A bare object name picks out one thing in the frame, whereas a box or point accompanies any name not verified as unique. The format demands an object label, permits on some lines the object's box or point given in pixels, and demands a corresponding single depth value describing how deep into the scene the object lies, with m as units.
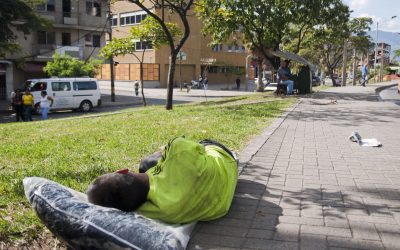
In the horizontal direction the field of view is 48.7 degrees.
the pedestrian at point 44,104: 18.92
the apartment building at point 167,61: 50.69
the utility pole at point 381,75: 53.09
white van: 22.69
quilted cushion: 2.99
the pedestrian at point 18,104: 19.35
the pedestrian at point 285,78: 20.84
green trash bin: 21.69
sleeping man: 3.44
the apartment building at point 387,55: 96.84
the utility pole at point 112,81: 29.80
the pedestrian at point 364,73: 32.88
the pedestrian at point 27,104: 19.08
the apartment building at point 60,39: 31.69
